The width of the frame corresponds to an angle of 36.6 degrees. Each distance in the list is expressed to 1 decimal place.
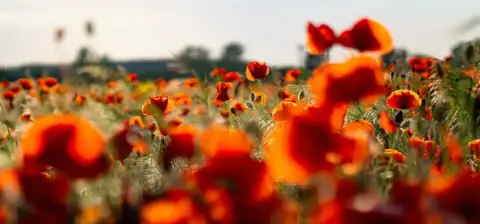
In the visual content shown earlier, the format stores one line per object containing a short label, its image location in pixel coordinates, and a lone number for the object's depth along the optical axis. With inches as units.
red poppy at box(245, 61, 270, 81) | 135.7
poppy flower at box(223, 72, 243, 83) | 173.3
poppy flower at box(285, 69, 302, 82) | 191.8
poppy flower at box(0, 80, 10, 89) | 248.2
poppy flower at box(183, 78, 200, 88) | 212.5
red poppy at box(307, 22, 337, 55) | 82.4
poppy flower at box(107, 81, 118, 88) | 290.9
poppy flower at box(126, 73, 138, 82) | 287.8
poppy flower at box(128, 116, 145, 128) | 136.9
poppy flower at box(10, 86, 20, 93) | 234.1
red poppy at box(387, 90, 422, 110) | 113.7
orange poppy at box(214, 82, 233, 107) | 137.8
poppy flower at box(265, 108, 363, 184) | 39.4
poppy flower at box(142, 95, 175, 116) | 110.3
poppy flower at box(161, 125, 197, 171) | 50.3
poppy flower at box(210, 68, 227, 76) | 190.9
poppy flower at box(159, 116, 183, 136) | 121.7
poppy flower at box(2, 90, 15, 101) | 210.9
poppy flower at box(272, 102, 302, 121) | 90.7
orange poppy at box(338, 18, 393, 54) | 67.5
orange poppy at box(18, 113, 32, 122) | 171.3
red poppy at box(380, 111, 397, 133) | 92.9
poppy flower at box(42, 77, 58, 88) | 242.8
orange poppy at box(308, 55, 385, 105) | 43.4
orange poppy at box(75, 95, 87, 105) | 217.5
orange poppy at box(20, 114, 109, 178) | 39.1
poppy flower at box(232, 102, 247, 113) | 149.6
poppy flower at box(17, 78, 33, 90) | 240.1
